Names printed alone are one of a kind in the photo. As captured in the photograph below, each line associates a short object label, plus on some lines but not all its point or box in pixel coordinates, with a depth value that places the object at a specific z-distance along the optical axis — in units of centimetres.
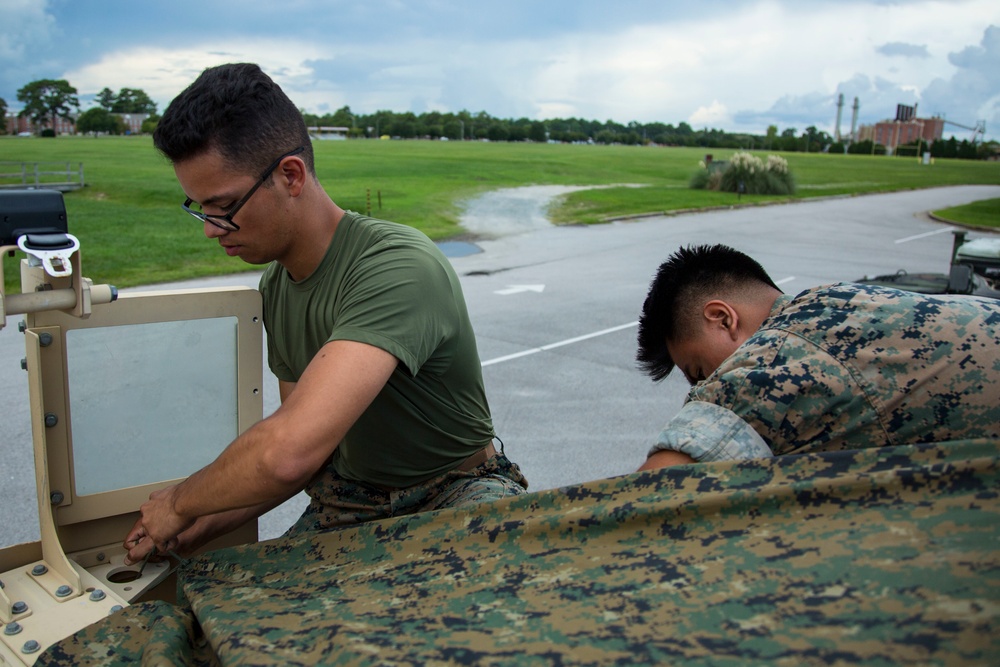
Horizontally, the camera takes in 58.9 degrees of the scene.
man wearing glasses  191
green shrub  3161
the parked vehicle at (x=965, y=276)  711
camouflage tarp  124
